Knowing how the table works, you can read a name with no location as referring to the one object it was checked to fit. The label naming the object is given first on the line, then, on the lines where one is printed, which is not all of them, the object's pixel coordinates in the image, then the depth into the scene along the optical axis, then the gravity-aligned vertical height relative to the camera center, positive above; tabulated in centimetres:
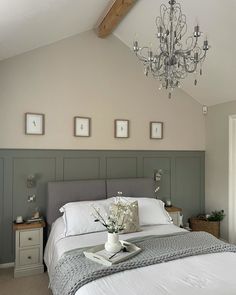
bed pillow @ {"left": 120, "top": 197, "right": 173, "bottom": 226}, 324 -80
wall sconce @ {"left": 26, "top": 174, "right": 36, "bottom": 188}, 342 -41
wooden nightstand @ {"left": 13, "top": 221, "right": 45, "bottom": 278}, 313 -123
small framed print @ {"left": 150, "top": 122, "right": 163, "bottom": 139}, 424 +36
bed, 175 -95
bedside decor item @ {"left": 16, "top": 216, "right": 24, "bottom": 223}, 325 -88
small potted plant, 414 -119
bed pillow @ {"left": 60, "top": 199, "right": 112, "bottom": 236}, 290 -78
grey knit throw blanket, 192 -93
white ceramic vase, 228 -84
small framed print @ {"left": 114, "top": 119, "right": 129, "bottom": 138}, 399 +36
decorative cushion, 276 -76
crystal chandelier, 228 +83
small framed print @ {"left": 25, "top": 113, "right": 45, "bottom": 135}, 344 +37
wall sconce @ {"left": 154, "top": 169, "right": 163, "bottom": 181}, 419 -38
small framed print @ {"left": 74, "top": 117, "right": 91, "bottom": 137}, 371 +36
